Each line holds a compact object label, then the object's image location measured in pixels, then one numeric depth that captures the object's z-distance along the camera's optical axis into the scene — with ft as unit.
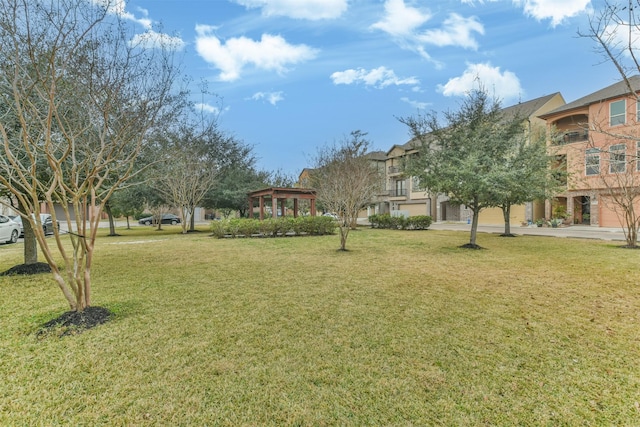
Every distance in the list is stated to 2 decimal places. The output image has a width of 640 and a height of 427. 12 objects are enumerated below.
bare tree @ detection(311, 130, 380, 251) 38.74
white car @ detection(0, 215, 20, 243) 45.34
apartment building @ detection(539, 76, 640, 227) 65.77
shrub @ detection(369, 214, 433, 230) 68.49
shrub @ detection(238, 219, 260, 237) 51.31
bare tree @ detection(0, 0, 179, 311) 11.91
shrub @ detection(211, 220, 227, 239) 50.88
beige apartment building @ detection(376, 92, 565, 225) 86.58
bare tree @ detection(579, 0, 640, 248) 12.69
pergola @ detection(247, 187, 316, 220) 57.93
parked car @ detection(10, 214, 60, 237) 49.73
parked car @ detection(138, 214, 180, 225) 110.32
